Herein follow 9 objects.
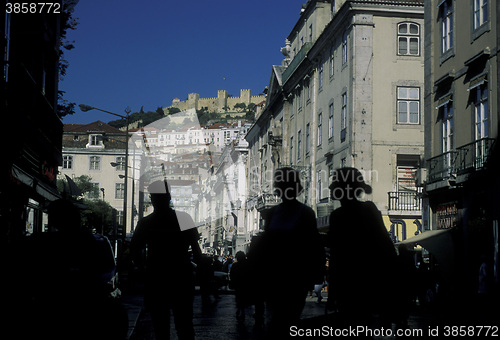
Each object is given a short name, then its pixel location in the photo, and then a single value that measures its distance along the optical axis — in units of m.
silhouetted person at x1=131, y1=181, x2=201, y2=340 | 5.99
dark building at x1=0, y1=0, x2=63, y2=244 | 15.95
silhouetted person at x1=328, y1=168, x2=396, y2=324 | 5.56
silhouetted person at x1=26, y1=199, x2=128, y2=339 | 5.60
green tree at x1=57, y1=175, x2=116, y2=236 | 62.56
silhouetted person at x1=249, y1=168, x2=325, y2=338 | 5.58
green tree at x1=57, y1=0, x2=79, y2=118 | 26.61
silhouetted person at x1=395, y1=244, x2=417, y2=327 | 5.62
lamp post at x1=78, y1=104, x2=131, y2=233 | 44.72
